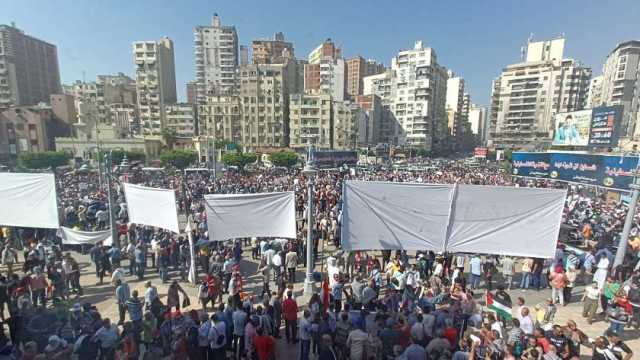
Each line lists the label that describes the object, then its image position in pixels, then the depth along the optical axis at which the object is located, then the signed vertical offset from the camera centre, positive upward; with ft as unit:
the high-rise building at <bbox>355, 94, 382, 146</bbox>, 289.14 +19.11
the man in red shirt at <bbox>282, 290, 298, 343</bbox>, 23.09 -13.33
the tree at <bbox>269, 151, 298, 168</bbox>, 178.60 -10.32
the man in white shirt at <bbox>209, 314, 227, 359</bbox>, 19.53 -12.76
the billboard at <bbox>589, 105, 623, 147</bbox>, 85.56 +5.62
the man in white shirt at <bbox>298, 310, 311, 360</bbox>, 20.52 -13.04
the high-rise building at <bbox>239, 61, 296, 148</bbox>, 242.58 +26.05
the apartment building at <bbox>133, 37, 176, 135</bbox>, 268.21 +47.13
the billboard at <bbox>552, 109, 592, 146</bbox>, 98.05 +5.58
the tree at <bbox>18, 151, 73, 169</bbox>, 154.10 -10.82
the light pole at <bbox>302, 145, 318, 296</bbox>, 28.35 -8.07
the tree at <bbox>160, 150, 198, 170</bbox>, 170.91 -10.45
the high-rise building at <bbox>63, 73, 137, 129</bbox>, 270.89 +41.35
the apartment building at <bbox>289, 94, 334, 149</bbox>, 239.71 +20.33
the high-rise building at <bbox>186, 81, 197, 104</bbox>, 416.48 +67.95
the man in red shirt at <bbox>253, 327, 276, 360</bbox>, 18.84 -12.65
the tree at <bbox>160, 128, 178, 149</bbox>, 227.20 +1.49
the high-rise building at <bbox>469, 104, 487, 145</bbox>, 563.48 +41.61
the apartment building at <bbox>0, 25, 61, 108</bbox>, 253.65 +64.21
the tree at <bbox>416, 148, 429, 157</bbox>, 283.46 -8.56
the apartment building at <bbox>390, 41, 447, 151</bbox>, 287.69 +44.12
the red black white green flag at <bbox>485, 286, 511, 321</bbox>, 22.53 -12.12
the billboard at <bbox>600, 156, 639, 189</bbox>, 65.46 -5.67
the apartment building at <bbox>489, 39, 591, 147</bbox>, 280.51 +44.99
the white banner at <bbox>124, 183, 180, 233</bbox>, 28.84 -6.46
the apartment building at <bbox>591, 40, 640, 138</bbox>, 254.06 +61.68
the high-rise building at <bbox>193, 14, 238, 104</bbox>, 327.26 +92.16
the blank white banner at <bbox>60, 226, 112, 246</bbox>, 34.42 -11.08
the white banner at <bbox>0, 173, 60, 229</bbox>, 30.66 -6.23
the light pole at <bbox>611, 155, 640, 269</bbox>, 28.84 -7.54
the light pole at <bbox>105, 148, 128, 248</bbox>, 34.81 -9.32
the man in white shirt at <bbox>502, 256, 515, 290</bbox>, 31.30 -12.66
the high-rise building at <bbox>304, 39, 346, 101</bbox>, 318.24 +69.74
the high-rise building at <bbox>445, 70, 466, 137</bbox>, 399.65 +52.63
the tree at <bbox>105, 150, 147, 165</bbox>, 158.57 -9.30
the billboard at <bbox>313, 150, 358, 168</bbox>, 173.66 -9.41
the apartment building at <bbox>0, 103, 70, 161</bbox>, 186.17 +4.50
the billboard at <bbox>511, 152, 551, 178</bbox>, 94.00 -6.45
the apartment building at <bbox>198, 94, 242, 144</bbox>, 245.04 +18.89
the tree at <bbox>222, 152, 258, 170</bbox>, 157.16 -9.86
